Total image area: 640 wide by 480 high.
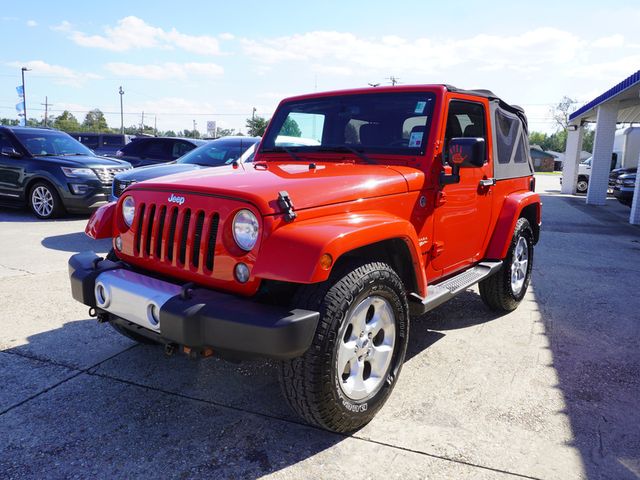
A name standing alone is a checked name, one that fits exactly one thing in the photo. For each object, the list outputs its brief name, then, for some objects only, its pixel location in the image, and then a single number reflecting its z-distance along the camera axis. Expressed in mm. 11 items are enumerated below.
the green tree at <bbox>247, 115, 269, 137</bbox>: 62362
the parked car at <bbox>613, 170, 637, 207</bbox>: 14562
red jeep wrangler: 2318
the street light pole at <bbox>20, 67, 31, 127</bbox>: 47584
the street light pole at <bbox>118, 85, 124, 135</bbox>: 67875
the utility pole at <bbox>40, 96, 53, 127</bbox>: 73019
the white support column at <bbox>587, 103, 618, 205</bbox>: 16375
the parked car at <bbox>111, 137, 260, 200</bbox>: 7457
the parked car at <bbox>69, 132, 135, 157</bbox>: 19969
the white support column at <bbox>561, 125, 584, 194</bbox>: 20797
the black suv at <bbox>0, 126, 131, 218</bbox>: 9250
